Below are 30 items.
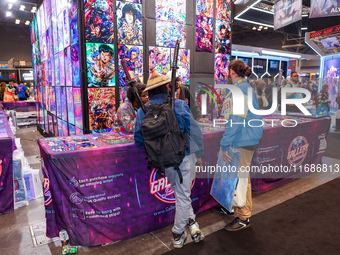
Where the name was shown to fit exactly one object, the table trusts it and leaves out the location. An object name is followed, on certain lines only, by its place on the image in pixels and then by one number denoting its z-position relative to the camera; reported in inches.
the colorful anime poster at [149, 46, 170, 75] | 181.8
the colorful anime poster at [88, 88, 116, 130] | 164.1
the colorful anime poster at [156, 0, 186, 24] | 180.2
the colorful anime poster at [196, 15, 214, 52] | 201.6
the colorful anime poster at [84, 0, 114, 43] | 154.1
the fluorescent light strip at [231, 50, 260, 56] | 471.6
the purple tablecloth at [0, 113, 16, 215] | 116.0
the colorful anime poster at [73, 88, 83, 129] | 167.7
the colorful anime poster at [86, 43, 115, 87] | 158.6
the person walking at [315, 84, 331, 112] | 281.2
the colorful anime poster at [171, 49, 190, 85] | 195.2
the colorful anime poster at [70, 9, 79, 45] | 157.6
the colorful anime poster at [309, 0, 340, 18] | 235.5
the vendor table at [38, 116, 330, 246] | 87.0
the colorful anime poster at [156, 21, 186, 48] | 182.7
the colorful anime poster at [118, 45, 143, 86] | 168.7
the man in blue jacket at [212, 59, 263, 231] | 96.3
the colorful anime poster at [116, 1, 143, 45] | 164.6
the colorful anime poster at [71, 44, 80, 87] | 162.2
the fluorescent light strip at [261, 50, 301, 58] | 529.8
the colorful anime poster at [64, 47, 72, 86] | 177.5
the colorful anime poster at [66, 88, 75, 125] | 185.1
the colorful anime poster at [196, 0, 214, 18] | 198.4
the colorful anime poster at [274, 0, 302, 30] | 245.6
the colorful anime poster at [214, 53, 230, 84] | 218.1
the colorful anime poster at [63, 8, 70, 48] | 175.4
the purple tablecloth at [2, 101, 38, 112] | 357.4
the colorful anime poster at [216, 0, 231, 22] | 211.6
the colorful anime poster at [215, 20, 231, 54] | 215.3
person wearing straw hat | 85.0
